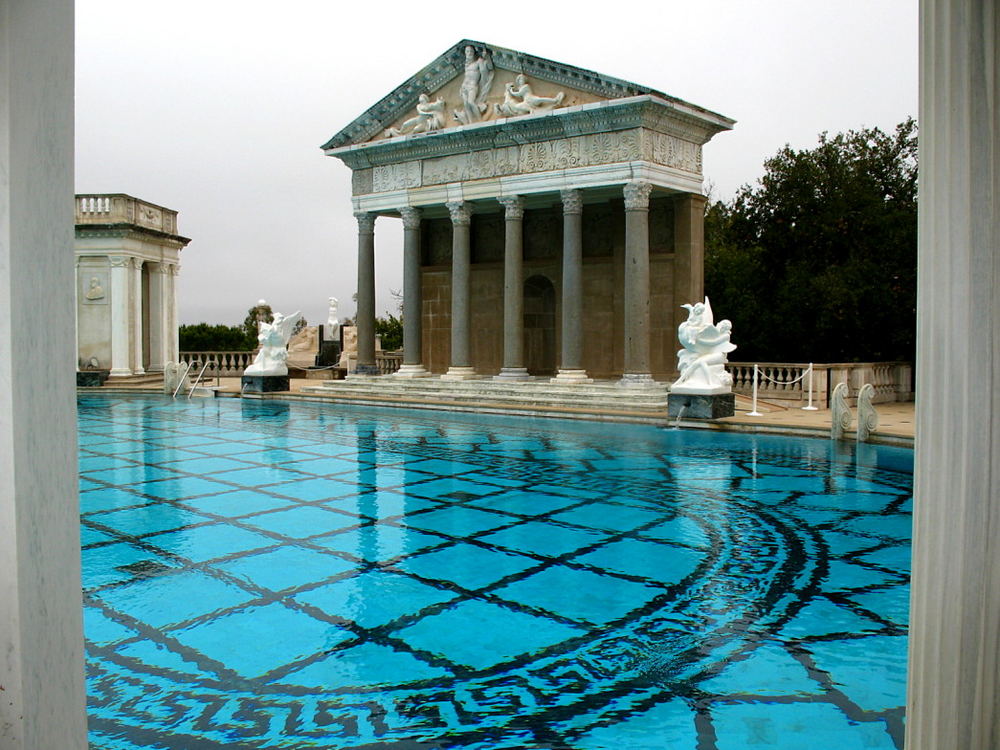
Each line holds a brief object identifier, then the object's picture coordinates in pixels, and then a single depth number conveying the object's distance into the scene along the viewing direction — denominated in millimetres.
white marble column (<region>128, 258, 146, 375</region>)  29125
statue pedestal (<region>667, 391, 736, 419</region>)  16406
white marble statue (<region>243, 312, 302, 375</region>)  24969
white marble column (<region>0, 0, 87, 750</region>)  2082
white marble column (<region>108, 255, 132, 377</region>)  28719
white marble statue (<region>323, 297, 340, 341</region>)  33562
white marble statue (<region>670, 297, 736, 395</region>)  16547
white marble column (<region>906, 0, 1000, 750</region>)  2207
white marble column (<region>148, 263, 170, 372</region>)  30984
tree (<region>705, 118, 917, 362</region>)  23234
